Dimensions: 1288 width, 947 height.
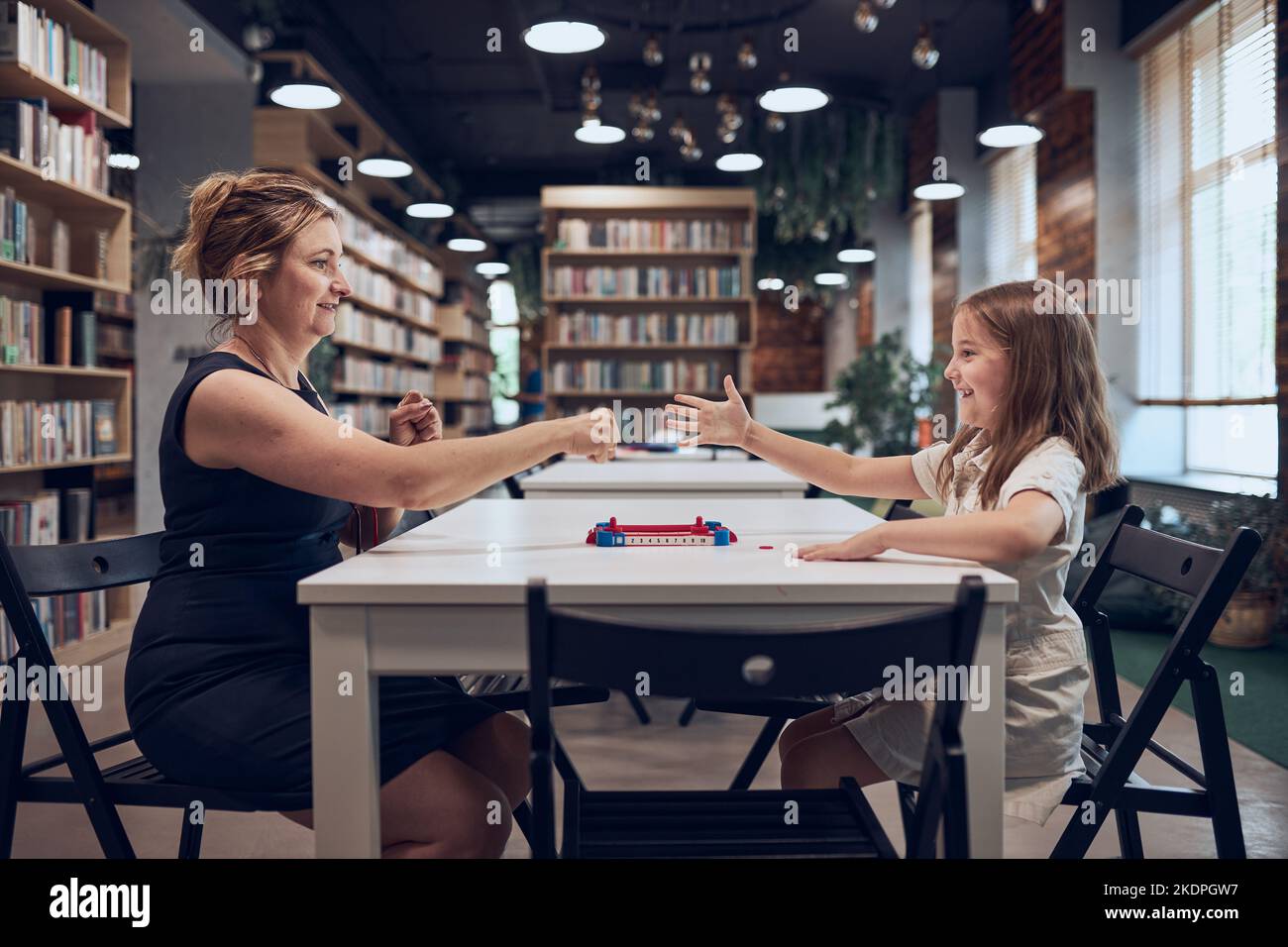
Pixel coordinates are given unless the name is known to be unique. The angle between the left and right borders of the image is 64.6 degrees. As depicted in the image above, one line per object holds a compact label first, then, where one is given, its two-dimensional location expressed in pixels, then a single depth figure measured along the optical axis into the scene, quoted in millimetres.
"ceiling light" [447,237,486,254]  9264
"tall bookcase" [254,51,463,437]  6492
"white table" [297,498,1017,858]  1186
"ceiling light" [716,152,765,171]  7312
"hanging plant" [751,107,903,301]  8695
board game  1541
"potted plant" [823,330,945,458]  7641
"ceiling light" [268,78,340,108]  5387
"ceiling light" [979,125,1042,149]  5766
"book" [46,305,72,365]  4117
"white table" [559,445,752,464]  4436
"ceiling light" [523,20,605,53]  4816
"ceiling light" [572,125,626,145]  6660
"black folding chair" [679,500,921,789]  1768
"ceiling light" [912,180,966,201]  6904
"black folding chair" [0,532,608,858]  1423
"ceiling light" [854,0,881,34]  5195
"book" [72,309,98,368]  4219
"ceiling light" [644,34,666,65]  6297
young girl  1364
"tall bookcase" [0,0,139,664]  3770
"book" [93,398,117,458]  4344
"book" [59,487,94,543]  4156
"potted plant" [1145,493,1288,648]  4297
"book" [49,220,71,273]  4102
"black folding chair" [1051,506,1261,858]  1396
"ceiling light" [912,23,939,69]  5543
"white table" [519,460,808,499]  2893
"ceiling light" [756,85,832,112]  5766
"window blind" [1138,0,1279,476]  4898
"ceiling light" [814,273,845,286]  11266
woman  1343
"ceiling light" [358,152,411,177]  6770
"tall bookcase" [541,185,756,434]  8305
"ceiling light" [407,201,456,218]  8328
